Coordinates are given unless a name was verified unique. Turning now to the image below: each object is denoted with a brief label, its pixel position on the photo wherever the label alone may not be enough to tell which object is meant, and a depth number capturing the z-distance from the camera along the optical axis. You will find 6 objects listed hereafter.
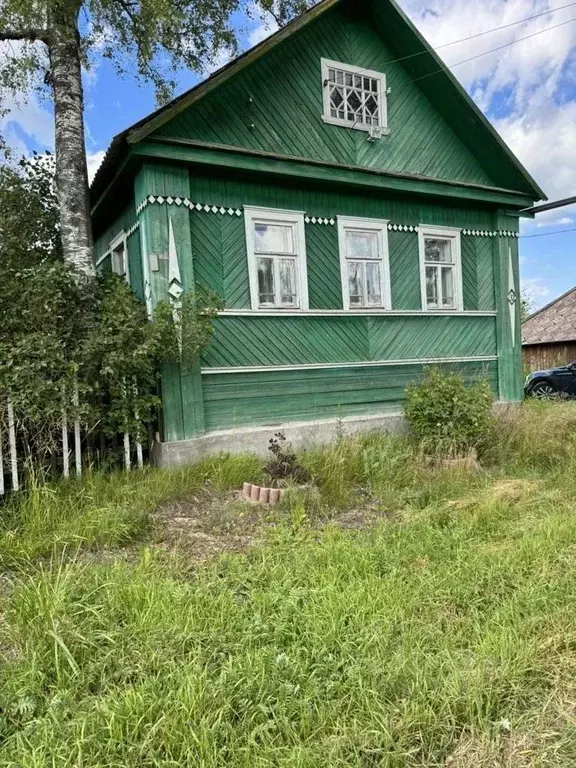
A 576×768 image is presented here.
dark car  15.44
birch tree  5.74
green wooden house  6.39
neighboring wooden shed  22.47
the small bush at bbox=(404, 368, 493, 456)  6.82
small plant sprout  5.43
